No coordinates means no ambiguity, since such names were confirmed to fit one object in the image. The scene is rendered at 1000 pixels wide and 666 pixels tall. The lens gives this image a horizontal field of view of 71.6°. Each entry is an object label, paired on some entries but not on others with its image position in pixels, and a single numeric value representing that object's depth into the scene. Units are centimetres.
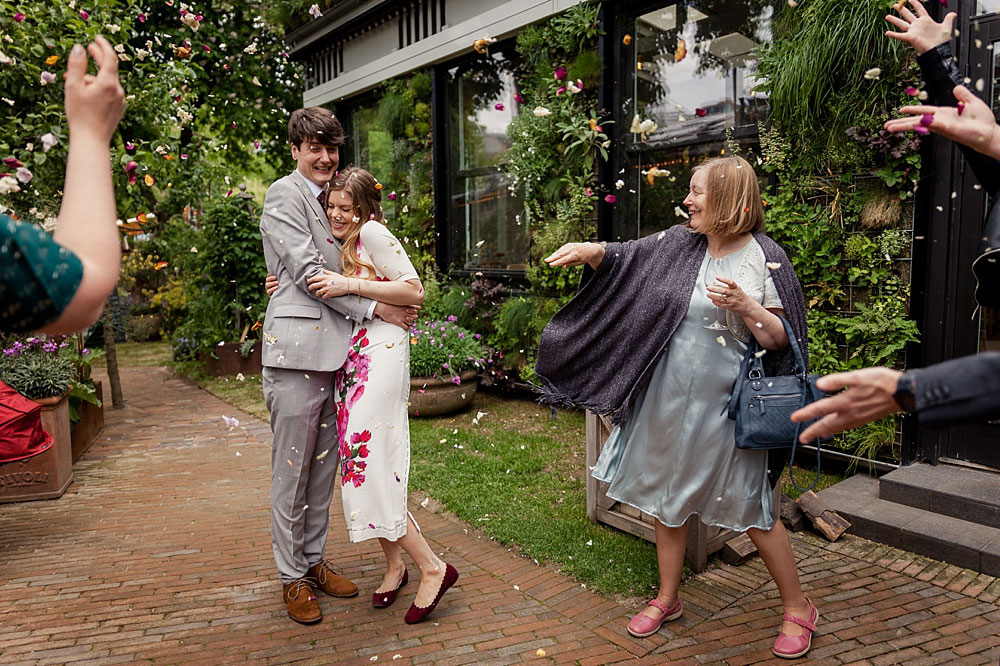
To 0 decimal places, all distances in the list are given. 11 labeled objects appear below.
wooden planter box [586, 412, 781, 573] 336
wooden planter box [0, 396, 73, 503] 461
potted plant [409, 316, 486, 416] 627
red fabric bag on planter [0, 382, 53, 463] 375
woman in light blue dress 263
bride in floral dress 287
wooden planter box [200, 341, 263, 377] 904
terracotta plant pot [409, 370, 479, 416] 625
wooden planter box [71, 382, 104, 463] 561
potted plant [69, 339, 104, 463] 544
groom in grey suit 291
